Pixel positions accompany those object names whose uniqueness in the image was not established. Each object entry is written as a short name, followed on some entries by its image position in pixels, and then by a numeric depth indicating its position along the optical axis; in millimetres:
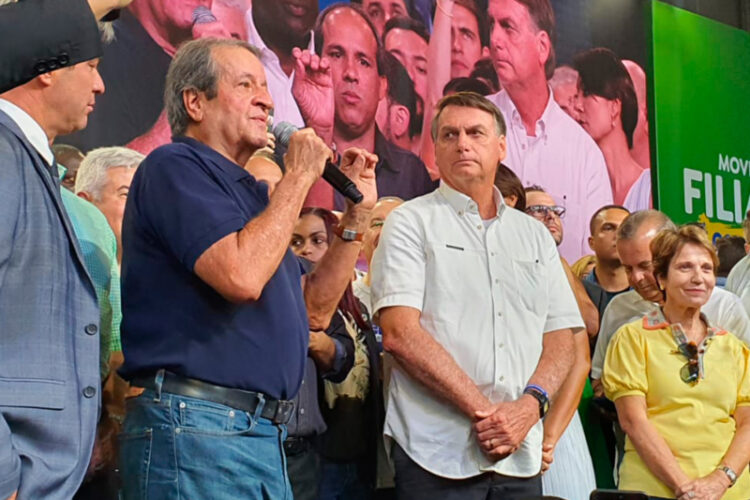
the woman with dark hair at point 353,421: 2820
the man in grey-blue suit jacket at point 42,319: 1452
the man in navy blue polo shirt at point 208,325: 1793
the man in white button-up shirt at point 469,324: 2623
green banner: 6523
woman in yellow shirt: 3268
